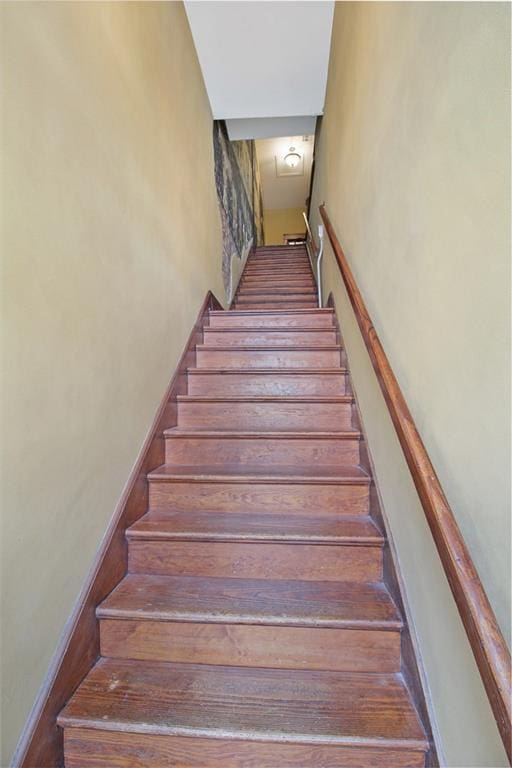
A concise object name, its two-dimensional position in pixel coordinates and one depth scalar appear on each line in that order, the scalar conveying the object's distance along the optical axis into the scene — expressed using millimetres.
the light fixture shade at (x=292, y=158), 6598
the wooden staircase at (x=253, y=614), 933
